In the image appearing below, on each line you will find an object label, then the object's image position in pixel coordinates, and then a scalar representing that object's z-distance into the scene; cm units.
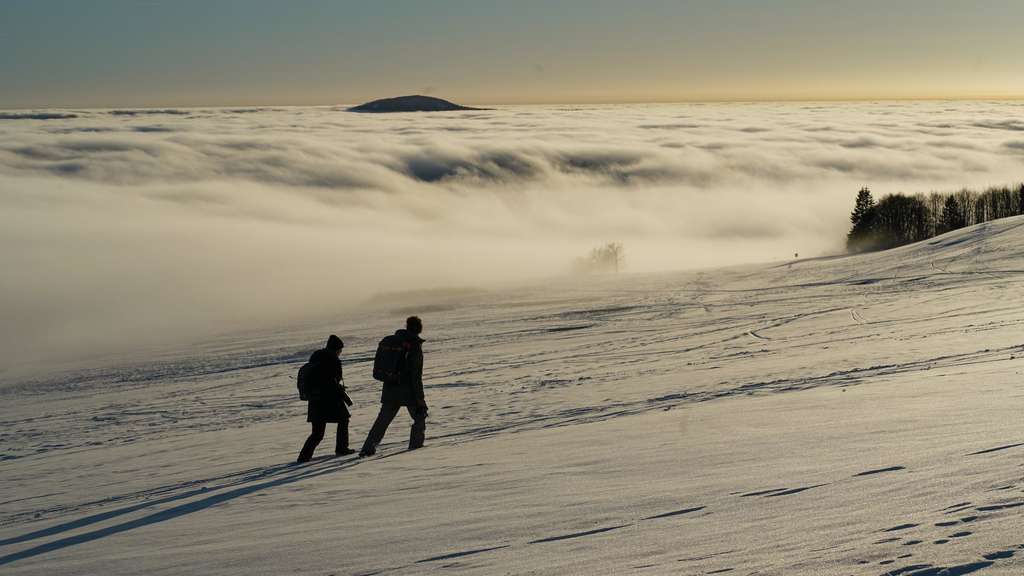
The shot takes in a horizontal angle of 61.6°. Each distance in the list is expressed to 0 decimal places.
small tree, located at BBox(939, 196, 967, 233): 8919
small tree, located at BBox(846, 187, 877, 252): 8812
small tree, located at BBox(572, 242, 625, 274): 9500
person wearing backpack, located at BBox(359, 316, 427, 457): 1006
